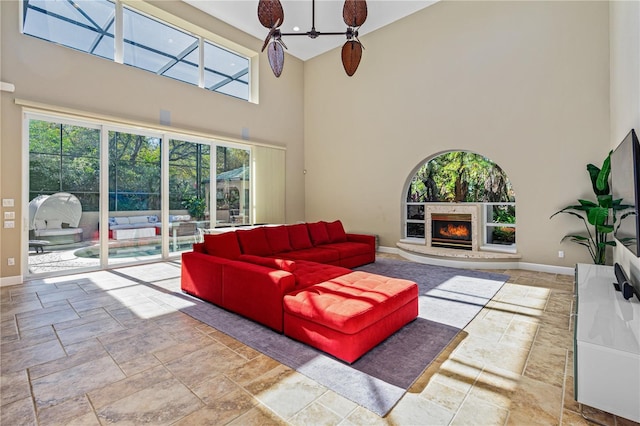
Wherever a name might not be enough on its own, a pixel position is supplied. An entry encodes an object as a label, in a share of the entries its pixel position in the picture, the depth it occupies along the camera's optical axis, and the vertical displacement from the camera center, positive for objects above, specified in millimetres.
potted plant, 4168 -33
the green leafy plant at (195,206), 6363 +162
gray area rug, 1984 -1114
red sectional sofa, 2355 -739
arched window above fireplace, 5879 +268
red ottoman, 2285 -819
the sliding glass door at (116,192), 4719 +393
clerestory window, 4758 +3189
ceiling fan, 3150 +2017
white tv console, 1540 -793
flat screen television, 2176 +222
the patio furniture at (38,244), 4633 -472
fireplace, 6012 -359
